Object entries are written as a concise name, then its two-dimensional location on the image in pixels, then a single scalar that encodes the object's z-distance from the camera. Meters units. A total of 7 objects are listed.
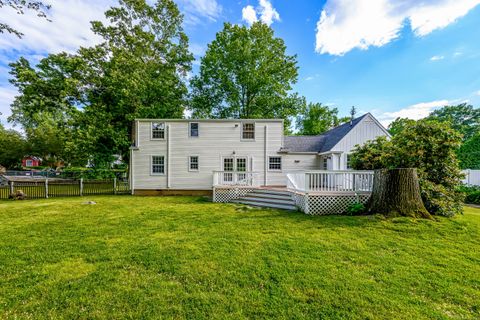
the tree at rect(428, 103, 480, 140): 29.34
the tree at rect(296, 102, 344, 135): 27.22
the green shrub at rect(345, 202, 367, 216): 6.98
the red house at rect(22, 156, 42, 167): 41.03
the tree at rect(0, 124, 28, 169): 30.41
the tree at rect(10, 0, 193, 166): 15.09
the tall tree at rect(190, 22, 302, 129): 20.84
